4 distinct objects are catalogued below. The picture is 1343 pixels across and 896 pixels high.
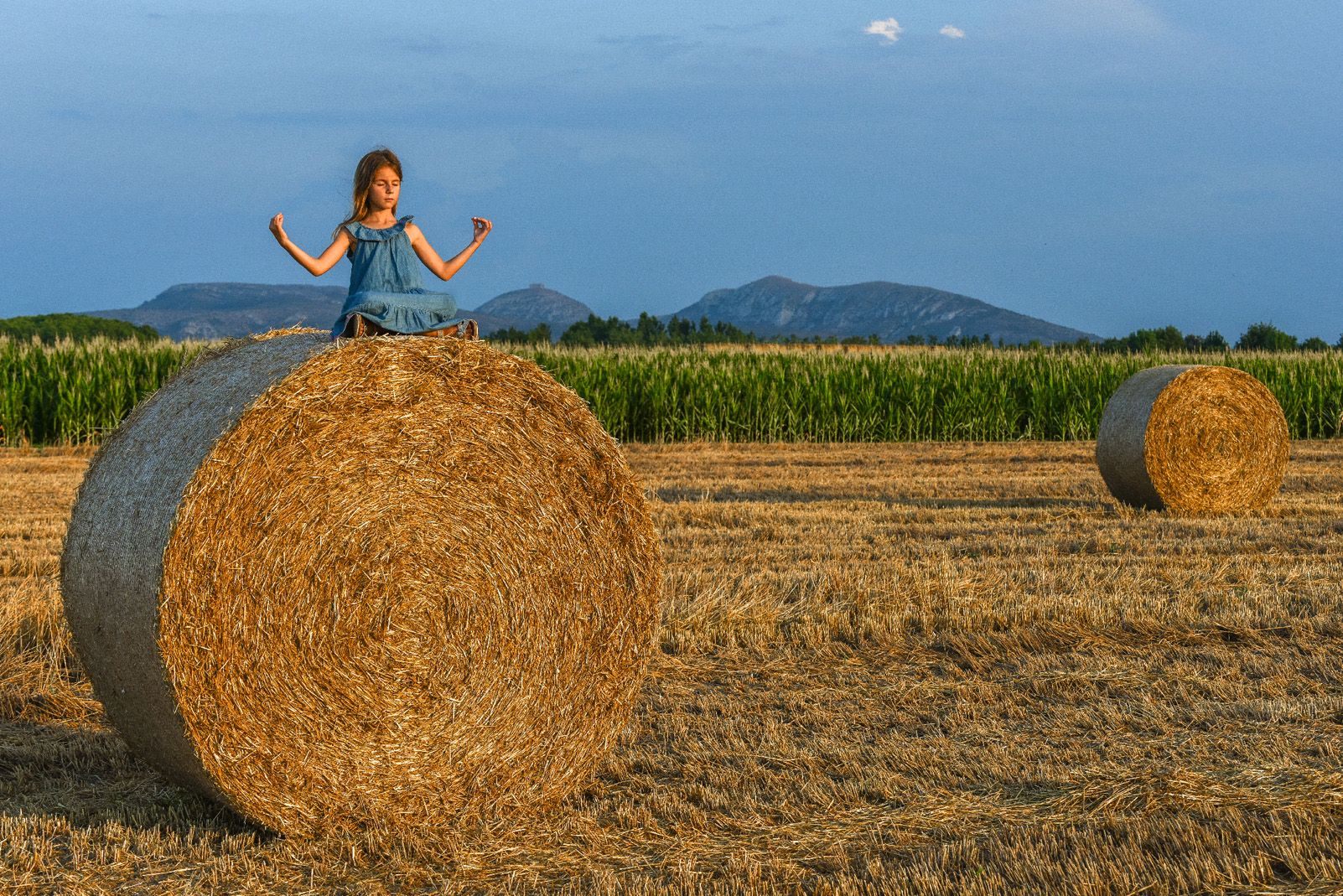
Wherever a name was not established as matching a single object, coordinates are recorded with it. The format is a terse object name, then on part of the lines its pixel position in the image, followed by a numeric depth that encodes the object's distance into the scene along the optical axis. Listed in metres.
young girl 5.40
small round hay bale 12.98
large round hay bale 4.59
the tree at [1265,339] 44.69
